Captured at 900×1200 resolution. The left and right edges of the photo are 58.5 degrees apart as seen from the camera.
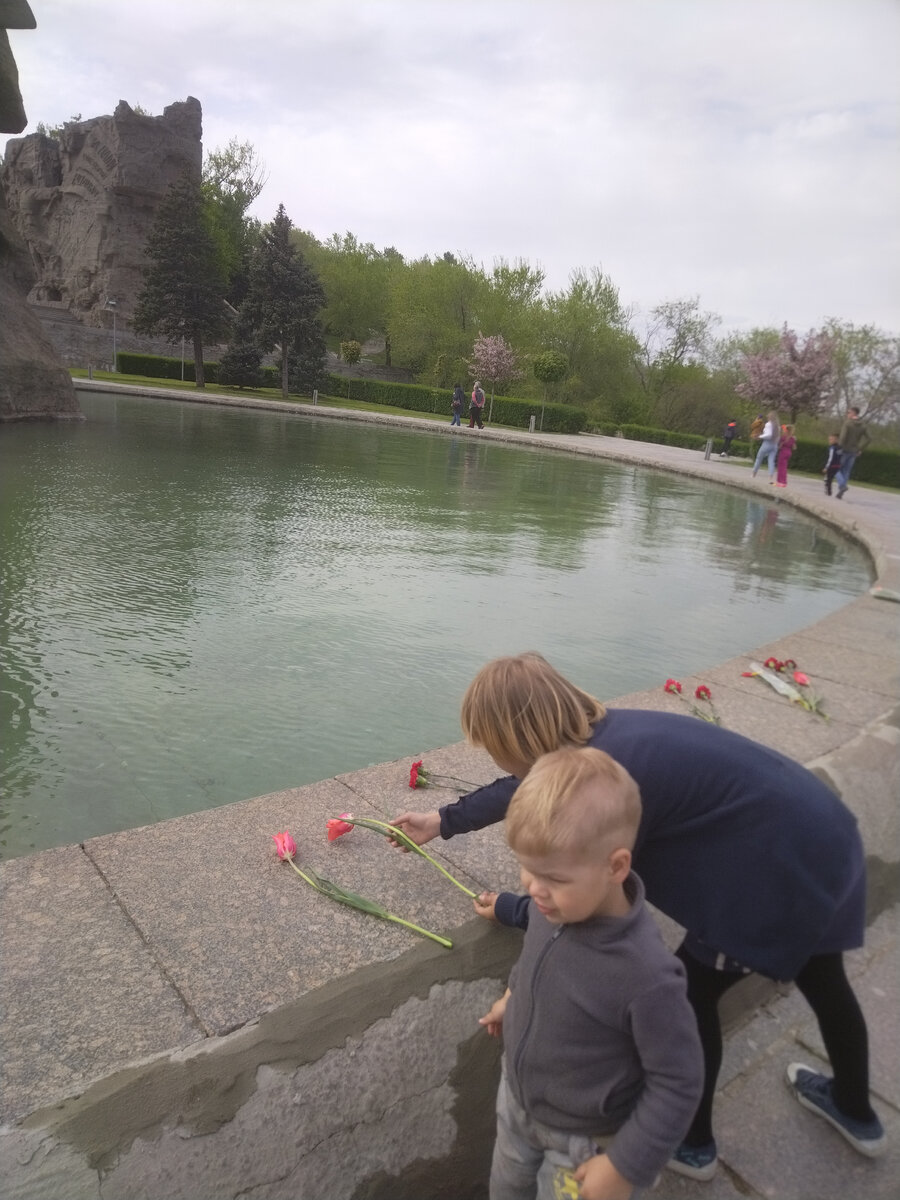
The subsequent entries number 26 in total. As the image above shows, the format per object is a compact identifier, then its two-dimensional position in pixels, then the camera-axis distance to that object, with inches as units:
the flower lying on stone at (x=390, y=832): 81.0
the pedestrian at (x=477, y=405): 1136.1
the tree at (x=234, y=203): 1710.1
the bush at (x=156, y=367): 1540.4
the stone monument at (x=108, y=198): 1651.1
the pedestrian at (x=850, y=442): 655.8
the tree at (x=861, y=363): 1487.5
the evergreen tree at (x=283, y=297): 1368.1
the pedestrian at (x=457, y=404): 1162.6
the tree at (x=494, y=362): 1524.4
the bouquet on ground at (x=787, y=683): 137.4
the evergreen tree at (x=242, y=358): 1457.9
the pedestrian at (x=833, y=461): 652.1
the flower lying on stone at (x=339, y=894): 69.2
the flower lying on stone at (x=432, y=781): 98.1
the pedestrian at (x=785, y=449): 690.8
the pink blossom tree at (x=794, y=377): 990.6
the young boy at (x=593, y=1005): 48.8
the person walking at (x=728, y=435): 1178.6
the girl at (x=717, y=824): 60.1
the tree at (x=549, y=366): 1409.9
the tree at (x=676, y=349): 1868.2
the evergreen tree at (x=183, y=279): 1373.0
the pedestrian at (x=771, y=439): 708.0
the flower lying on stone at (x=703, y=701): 126.5
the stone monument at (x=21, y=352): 571.2
